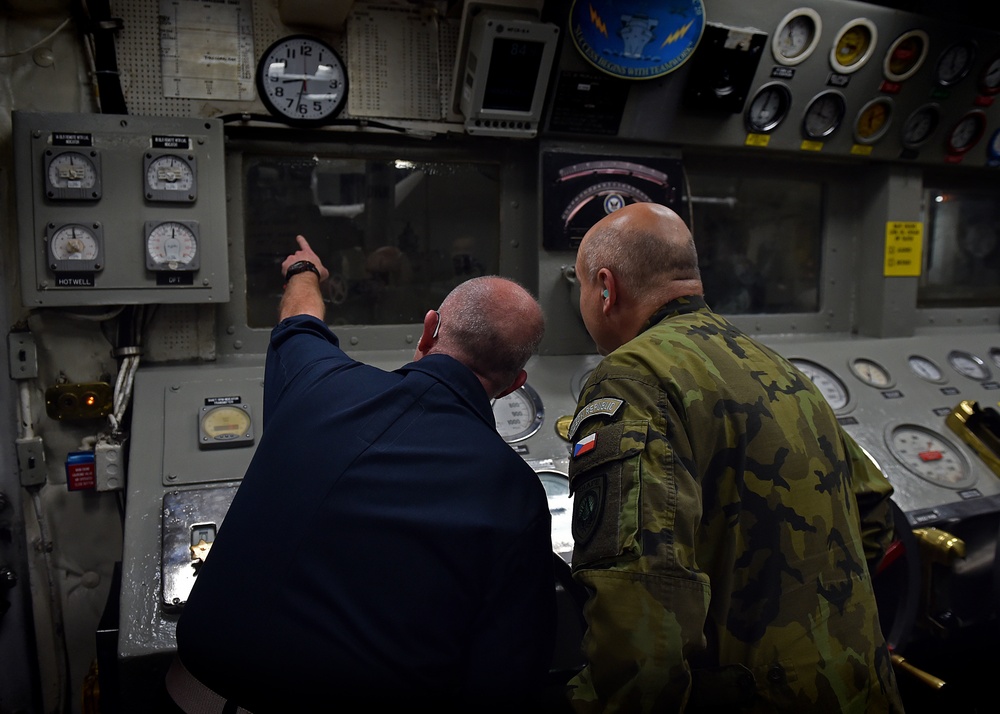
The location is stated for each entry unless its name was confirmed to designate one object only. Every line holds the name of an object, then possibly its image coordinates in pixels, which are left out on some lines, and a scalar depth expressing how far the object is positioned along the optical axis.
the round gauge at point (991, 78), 3.25
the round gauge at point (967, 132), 3.41
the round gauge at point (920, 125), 3.27
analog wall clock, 2.52
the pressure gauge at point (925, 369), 3.19
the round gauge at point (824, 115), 3.12
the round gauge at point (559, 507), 2.02
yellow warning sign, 3.47
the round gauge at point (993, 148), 3.55
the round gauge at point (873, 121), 3.18
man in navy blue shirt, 1.21
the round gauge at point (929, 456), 2.65
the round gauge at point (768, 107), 3.01
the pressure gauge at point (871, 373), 3.07
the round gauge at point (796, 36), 2.89
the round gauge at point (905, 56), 3.04
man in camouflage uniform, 1.17
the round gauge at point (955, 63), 3.14
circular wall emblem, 2.62
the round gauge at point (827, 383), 2.93
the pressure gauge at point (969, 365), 3.29
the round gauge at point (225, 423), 2.21
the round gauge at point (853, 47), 2.98
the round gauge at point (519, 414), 2.48
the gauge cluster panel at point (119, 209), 2.22
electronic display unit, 2.49
